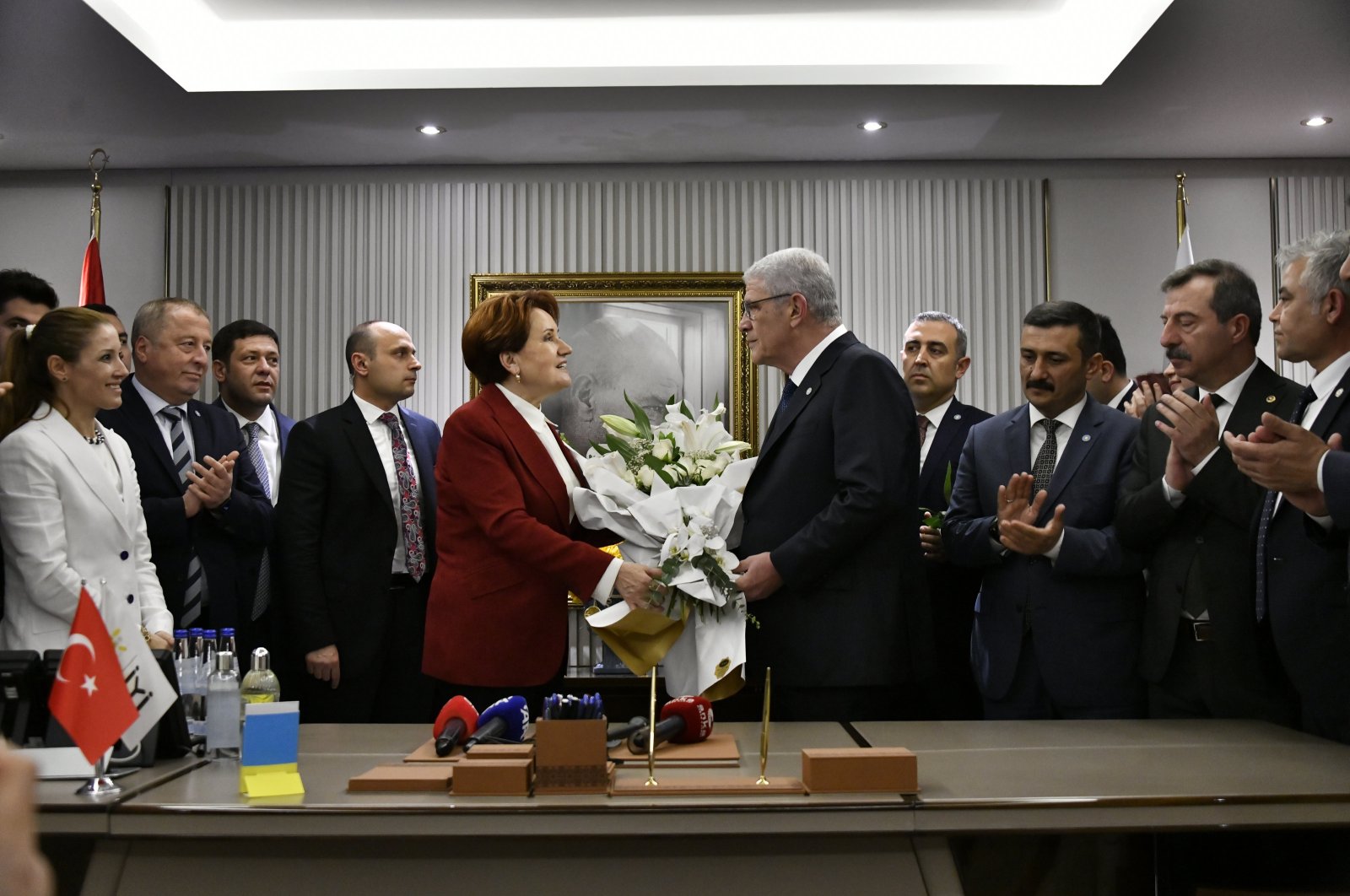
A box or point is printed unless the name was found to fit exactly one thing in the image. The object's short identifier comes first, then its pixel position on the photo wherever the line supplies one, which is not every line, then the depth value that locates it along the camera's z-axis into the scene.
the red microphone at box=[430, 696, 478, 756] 2.28
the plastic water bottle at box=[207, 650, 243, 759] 2.29
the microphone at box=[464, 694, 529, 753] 2.30
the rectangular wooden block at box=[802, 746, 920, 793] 1.90
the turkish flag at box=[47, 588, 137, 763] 1.85
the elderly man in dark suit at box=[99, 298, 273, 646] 3.78
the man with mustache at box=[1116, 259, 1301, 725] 2.89
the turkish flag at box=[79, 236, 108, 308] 6.14
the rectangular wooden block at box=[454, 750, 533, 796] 1.92
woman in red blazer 2.90
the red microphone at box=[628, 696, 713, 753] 2.29
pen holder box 1.94
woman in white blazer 2.96
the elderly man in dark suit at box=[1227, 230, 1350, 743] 2.46
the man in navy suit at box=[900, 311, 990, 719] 3.86
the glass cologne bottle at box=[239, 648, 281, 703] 2.41
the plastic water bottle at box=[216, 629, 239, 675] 2.37
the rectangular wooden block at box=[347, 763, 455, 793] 1.95
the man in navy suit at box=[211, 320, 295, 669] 4.44
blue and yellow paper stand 1.93
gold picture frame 6.61
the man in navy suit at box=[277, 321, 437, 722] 3.83
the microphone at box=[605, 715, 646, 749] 2.31
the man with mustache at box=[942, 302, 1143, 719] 3.08
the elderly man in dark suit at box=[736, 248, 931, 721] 2.83
